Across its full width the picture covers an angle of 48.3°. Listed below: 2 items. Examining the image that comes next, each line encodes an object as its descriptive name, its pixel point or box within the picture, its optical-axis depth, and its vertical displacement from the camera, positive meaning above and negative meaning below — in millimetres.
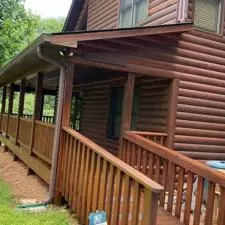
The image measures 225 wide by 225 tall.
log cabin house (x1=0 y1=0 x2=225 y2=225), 3321 +236
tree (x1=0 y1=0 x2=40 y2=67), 13388 +4522
